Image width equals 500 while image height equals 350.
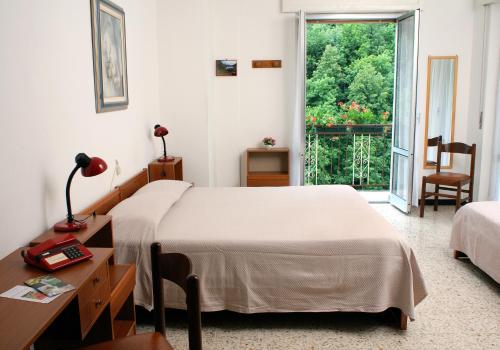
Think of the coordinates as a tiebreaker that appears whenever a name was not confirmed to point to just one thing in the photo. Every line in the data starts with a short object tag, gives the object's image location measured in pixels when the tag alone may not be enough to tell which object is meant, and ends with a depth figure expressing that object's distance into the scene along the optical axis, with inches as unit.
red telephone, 76.4
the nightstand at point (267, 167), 215.0
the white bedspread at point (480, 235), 134.8
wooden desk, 58.1
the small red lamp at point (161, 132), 181.8
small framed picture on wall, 217.8
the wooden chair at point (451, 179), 204.1
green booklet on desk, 68.1
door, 208.1
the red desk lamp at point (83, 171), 94.7
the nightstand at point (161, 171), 184.1
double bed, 113.2
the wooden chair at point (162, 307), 65.2
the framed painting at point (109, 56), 130.3
